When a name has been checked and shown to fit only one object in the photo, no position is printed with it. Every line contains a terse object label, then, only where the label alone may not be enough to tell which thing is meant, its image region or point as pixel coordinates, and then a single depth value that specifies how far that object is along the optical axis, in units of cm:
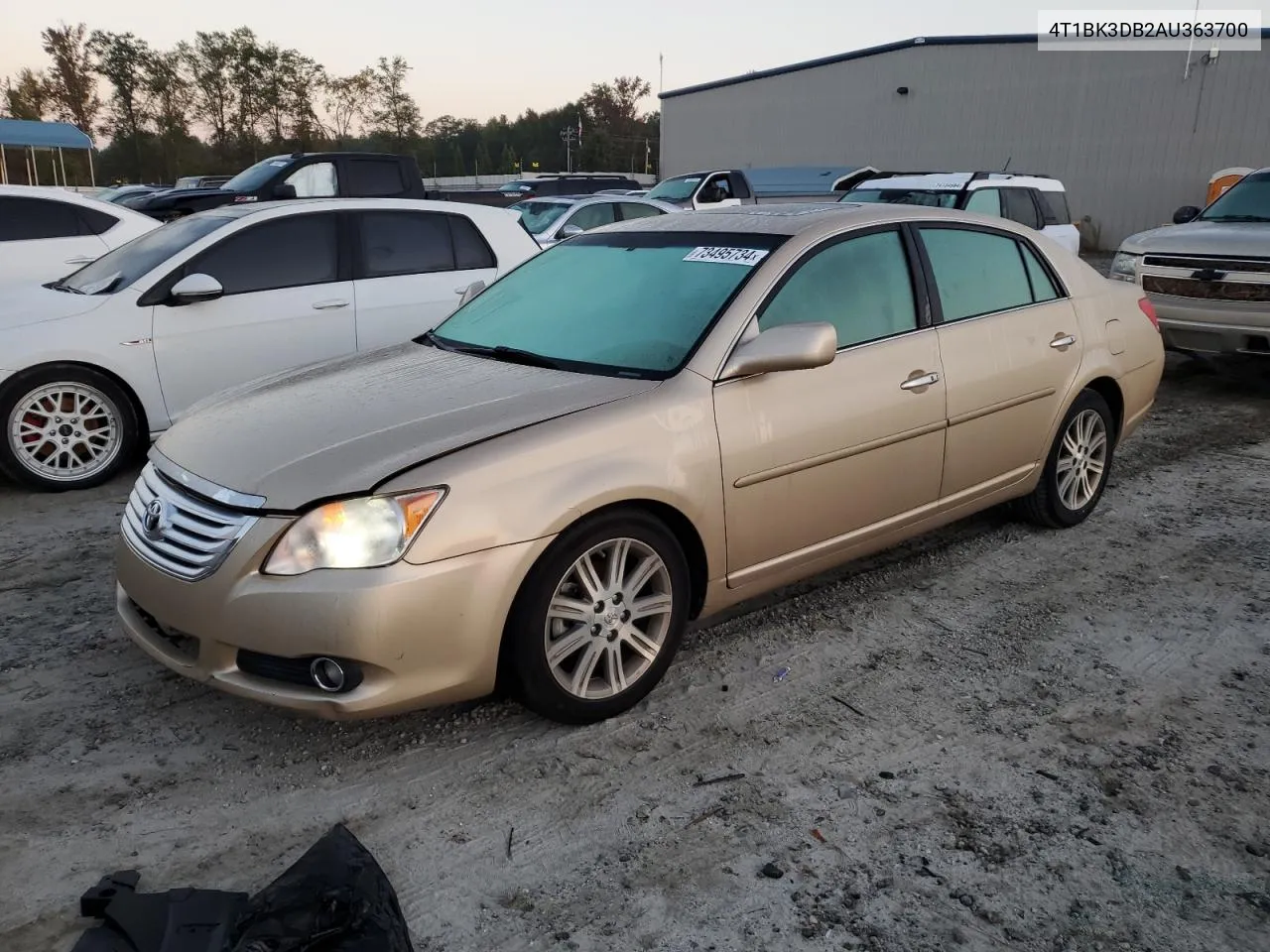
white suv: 1166
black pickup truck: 1289
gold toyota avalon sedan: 290
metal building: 2378
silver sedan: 1498
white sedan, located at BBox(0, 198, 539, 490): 577
